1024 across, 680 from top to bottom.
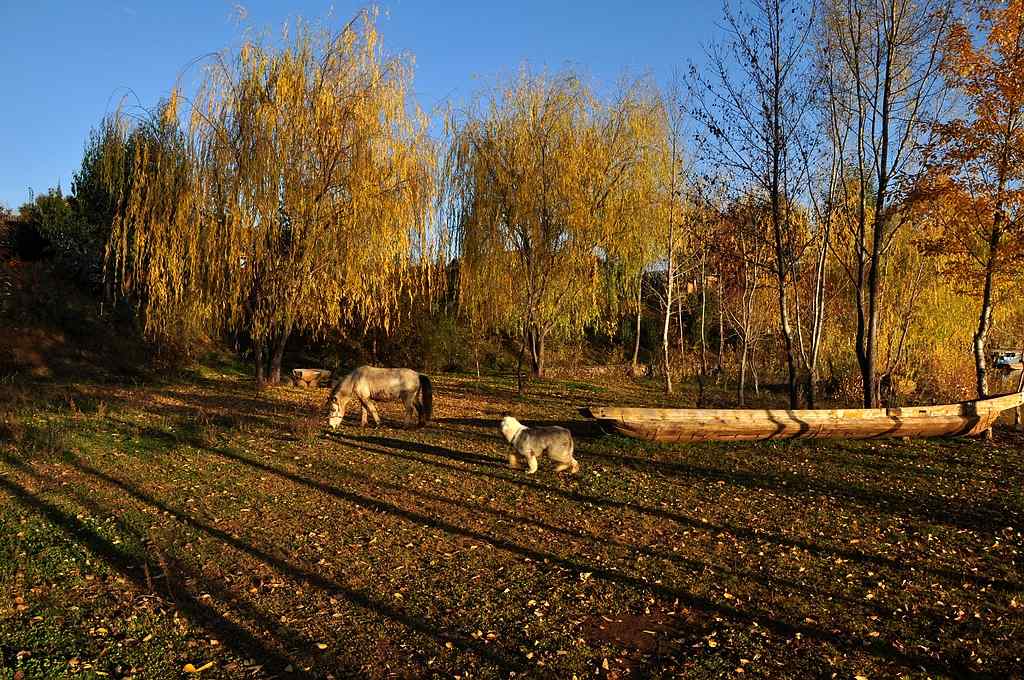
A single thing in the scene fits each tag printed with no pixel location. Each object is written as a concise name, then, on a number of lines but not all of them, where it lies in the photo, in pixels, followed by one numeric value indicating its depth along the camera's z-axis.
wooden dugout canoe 12.24
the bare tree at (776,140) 14.69
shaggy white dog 9.88
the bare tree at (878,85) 13.37
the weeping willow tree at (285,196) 15.88
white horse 12.93
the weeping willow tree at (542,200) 21.34
